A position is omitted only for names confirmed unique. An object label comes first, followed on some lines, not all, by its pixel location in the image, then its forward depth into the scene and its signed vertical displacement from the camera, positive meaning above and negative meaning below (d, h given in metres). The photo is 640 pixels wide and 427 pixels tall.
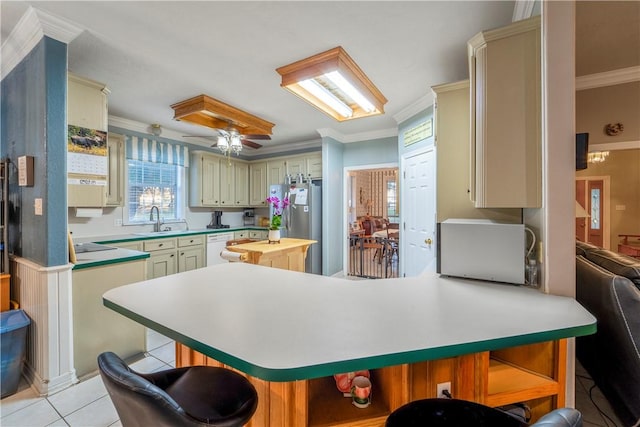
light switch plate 1.91 +0.05
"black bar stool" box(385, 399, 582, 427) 0.82 -0.62
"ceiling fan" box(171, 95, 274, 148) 3.14 +1.20
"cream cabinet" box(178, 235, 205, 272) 4.06 -0.62
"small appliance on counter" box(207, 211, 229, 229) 5.14 -0.14
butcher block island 2.87 -0.46
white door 3.22 +0.01
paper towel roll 2.83 -0.46
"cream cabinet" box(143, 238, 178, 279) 3.65 -0.62
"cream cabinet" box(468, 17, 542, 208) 1.32 +0.48
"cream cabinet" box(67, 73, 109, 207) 2.20 +0.79
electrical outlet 0.99 -0.64
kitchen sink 3.83 -0.30
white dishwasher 4.54 -0.57
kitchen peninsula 0.76 -0.38
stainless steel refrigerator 4.55 -0.08
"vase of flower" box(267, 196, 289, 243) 3.19 -0.13
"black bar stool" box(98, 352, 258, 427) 0.70 -0.62
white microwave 1.37 -0.21
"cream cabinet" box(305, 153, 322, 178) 4.85 +0.85
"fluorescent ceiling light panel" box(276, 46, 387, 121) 2.26 +1.26
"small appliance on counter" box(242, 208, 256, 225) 5.85 -0.10
